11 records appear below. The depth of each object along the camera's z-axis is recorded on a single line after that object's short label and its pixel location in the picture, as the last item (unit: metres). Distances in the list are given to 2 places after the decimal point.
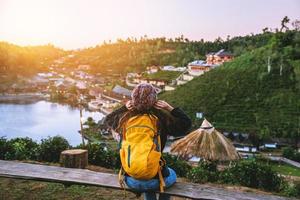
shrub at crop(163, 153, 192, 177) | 4.86
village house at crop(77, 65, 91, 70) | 78.88
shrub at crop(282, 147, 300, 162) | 17.83
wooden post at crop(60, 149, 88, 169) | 3.10
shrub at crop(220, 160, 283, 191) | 4.41
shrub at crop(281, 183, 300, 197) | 4.23
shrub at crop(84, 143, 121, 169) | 4.72
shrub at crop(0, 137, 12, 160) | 4.73
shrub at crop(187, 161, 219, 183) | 4.57
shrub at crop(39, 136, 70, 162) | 4.75
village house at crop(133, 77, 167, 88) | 40.28
